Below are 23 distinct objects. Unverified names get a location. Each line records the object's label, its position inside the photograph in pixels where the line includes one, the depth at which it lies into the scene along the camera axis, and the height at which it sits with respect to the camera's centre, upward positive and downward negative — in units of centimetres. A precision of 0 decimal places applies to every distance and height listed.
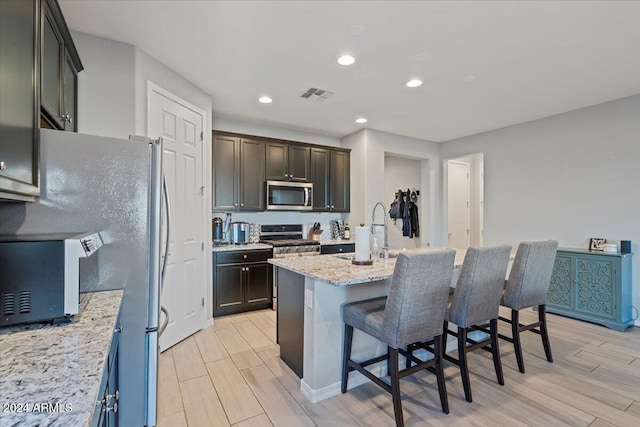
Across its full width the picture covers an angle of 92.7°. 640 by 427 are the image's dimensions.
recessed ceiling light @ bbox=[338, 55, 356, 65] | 268 +140
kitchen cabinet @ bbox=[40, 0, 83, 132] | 159 +89
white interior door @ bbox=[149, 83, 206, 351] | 288 +9
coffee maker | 424 -20
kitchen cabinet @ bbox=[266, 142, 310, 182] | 451 +84
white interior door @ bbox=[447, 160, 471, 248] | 627 +24
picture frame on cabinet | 371 -35
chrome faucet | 266 -24
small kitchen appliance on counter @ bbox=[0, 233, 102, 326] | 107 -22
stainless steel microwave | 450 +32
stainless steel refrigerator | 144 -1
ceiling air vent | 343 +142
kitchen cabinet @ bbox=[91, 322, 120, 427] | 96 -66
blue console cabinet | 343 -86
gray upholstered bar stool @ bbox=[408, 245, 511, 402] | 212 -57
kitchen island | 212 -74
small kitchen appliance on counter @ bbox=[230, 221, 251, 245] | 439 -22
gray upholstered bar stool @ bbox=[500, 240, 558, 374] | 251 -54
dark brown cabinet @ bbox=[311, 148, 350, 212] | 496 +62
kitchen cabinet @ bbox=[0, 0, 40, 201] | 104 +45
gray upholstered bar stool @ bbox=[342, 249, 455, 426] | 178 -60
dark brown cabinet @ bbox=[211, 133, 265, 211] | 408 +60
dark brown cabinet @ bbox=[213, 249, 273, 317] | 378 -83
